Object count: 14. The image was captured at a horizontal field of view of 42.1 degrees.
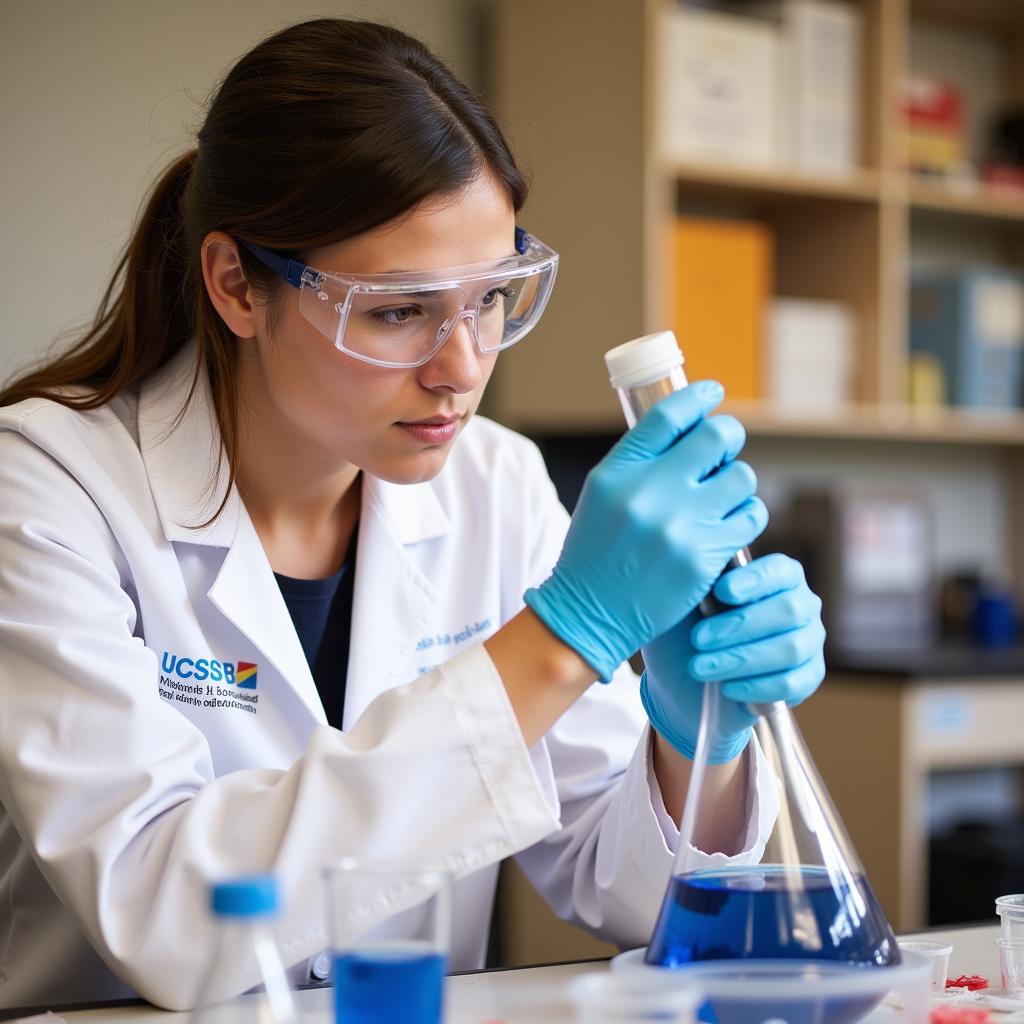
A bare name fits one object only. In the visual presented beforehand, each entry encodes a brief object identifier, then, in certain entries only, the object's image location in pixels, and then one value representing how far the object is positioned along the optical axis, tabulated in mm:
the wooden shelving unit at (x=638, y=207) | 2844
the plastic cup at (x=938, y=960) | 934
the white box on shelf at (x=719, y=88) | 2902
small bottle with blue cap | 569
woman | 963
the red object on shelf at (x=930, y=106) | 3448
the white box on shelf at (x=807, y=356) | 3094
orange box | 2959
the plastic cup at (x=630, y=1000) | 638
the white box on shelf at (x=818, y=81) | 3068
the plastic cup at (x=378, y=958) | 691
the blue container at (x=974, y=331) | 3439
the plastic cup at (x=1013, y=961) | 950
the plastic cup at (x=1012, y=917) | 961
